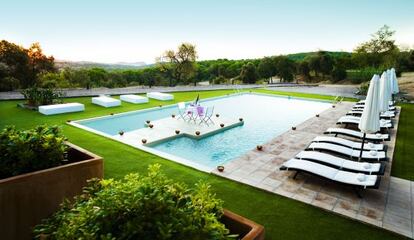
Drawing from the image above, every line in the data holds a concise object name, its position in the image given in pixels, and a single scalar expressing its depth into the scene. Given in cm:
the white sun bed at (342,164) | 498
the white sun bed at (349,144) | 636
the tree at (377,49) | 3425
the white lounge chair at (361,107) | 1163
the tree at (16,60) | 1839
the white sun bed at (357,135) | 721
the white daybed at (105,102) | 1287
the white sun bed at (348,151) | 581
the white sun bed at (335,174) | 450
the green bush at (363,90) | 1922
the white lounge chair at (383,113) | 989
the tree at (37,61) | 2077
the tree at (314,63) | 3525
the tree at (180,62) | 2833
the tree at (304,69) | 3600
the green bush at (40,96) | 1181
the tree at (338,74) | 3459
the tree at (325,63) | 3509
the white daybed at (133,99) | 1423
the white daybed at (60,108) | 1057
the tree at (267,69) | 3516
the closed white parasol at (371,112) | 544
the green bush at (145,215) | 156
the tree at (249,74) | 3173
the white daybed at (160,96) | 1564
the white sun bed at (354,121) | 849
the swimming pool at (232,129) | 760
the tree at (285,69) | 3514
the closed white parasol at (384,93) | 776
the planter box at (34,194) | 286
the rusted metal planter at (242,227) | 209
